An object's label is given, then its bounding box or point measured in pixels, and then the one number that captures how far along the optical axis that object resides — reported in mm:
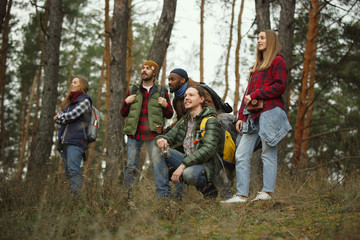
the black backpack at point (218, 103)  4797
